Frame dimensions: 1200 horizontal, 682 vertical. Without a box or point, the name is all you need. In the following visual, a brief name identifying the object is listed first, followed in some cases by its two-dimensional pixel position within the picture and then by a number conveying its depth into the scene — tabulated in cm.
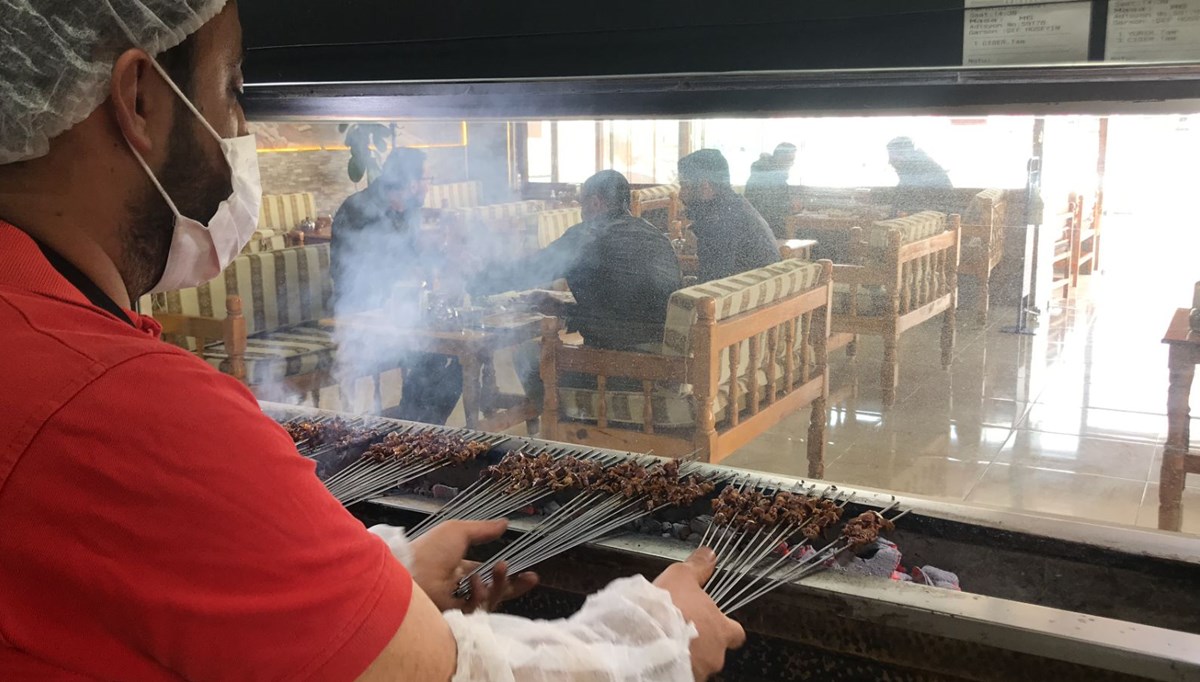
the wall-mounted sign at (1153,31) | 155
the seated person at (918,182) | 286
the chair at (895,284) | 296
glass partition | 279
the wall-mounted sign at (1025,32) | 161
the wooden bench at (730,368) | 311
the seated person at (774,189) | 306
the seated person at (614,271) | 344
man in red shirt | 94
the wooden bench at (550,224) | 363
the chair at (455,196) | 386
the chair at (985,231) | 288
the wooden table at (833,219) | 300
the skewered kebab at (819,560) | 179
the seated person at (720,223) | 315
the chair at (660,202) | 333
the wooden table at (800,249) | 310
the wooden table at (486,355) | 393
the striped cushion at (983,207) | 287
